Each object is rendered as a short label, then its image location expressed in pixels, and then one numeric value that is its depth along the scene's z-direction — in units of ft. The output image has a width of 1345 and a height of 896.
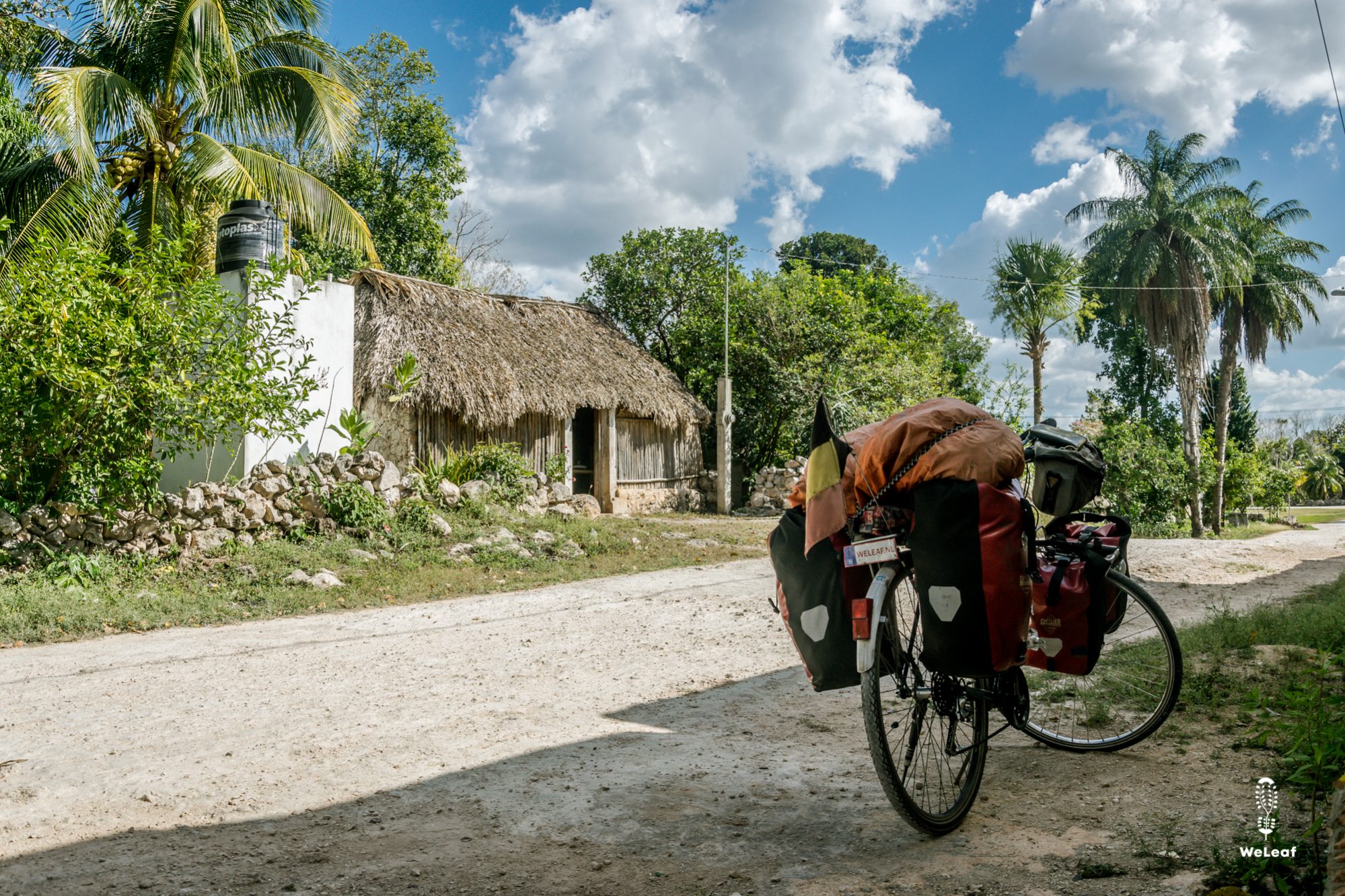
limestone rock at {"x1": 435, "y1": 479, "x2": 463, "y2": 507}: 39.75
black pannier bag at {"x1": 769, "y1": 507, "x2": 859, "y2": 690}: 10.43
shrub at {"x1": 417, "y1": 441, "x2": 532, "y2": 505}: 44.78
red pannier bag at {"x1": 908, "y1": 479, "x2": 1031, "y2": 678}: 9.66
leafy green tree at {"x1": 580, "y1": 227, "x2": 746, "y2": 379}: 73.72
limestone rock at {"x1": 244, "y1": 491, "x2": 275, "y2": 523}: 32.53
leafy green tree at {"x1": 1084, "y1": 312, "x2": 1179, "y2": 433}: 117.50
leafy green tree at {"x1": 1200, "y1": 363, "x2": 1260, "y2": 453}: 120.26
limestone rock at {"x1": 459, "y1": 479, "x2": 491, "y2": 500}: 40.81
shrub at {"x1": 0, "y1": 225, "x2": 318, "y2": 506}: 27.02
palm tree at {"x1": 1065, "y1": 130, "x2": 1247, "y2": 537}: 89.56
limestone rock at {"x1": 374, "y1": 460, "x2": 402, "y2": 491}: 36.94
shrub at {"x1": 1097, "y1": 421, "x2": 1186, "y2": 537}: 62.28
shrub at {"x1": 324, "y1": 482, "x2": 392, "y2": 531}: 34.65
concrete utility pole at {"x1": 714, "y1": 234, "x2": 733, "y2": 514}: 65.67
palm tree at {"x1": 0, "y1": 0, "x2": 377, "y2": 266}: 41.32
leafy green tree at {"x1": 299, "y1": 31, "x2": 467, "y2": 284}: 72.90
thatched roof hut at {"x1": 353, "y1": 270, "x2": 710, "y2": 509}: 49.96
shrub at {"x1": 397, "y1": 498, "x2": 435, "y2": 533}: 35.91
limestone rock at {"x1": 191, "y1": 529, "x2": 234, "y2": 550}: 31.01
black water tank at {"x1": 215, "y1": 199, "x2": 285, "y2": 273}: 35.73
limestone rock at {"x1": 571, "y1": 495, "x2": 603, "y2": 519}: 47.06
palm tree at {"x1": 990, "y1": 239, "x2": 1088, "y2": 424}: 84.89
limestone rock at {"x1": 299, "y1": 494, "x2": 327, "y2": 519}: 34.35
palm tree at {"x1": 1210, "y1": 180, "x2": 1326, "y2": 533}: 97.25
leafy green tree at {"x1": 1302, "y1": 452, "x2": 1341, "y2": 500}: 135.33
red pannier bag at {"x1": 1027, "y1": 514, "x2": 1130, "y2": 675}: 12.20
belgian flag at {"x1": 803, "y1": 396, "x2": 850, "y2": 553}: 10.20
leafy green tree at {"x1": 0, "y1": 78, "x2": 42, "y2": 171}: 44.01
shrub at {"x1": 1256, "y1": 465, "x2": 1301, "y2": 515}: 95.20
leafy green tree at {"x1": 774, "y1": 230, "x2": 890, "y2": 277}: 156.46
